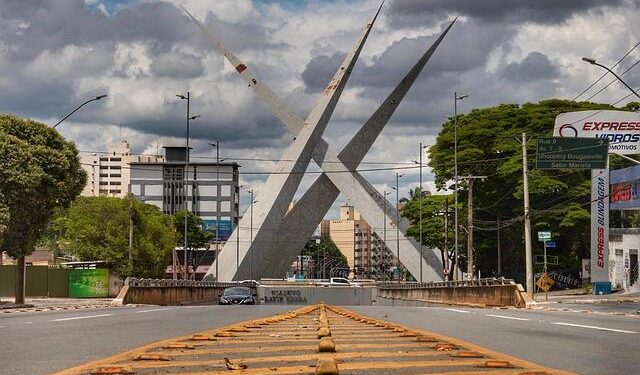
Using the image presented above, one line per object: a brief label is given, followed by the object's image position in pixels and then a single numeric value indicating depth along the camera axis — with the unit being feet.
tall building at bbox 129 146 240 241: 562.25
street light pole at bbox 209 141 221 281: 546.67
